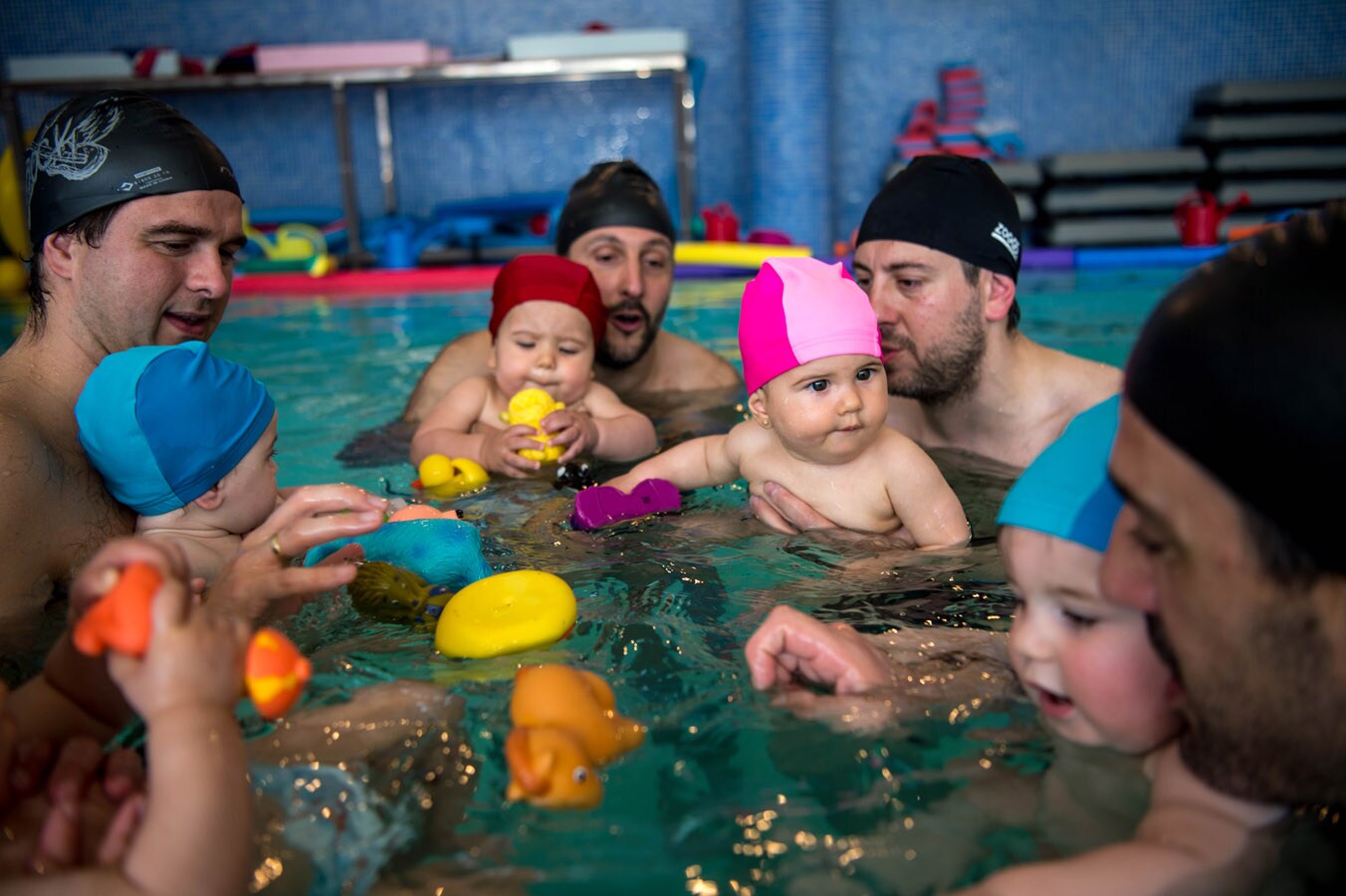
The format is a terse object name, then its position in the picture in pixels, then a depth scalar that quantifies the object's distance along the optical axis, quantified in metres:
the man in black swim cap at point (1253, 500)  1.30
